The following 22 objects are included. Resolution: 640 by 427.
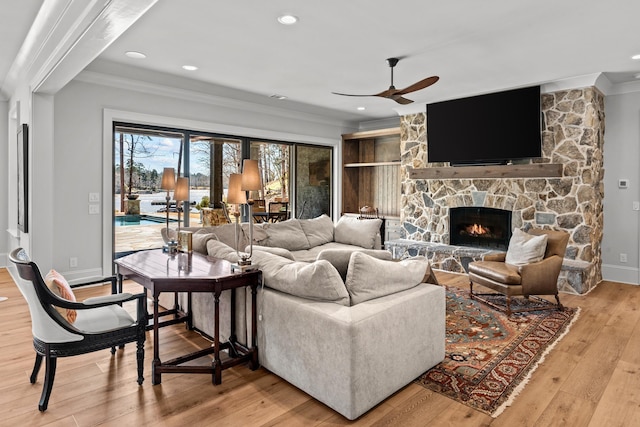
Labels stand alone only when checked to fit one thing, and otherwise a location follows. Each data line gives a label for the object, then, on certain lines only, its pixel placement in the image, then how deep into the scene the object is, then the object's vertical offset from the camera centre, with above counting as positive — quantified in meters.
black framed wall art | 4.50 +0.40
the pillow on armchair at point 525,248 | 4.36 -0.44
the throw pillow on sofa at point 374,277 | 2.47 -0.44
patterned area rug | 2.56 -1.14
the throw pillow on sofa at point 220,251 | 3.17 -0.36
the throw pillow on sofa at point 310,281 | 2.40 -0.45
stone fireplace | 5.07 +0.29
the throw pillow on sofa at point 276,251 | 3.10 -0.33
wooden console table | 2.57 -0.50
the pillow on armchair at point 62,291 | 2.42 -0.51
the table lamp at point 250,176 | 2.89 +0.24
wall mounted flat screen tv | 5.38 +1.19
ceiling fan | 4.03 +1.29
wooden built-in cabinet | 8.06 +0.79
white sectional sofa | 2.23 -0.71
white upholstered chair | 2.23 -0.73
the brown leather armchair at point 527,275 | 4.14 -0.70
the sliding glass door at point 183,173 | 5.47 +0.58
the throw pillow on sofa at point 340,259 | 2.63 -0.33
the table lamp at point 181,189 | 3.78 +0.20
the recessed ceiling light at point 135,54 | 4.14 +1.65
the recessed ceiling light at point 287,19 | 3.25 +1.59
